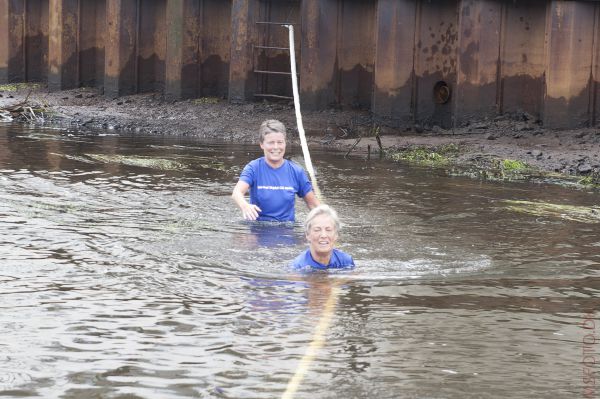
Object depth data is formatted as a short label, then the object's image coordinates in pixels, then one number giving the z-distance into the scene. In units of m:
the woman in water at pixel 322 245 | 8.99
